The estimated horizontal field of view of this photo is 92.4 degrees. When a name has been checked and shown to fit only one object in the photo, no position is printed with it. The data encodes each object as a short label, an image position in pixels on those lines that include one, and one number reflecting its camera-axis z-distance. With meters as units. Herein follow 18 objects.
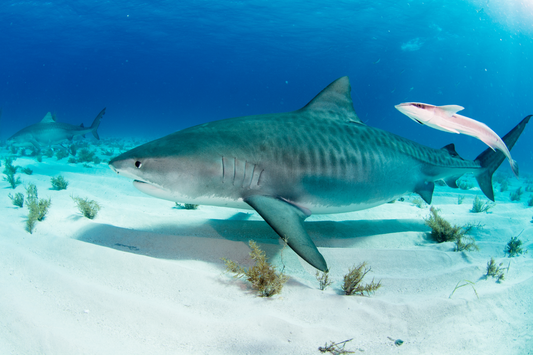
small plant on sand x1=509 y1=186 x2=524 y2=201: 9.38
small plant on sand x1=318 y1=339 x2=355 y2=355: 1.74
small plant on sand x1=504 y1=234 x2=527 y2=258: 3.93
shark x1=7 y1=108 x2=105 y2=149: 12.09
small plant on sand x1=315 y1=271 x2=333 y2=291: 2.58
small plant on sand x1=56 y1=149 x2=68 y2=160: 12.26
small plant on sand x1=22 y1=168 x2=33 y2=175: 7.79
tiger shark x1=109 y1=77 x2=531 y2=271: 2.85
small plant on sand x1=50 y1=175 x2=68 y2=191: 5.94
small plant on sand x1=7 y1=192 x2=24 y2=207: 4.29
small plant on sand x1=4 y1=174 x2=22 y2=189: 5.92
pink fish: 2.29
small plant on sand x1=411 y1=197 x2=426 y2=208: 7.30
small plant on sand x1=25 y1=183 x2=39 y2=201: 4.81
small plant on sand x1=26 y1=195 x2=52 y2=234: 3.37
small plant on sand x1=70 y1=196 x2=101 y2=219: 4.07
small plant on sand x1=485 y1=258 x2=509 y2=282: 3.01
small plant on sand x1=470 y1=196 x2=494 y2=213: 6.53
